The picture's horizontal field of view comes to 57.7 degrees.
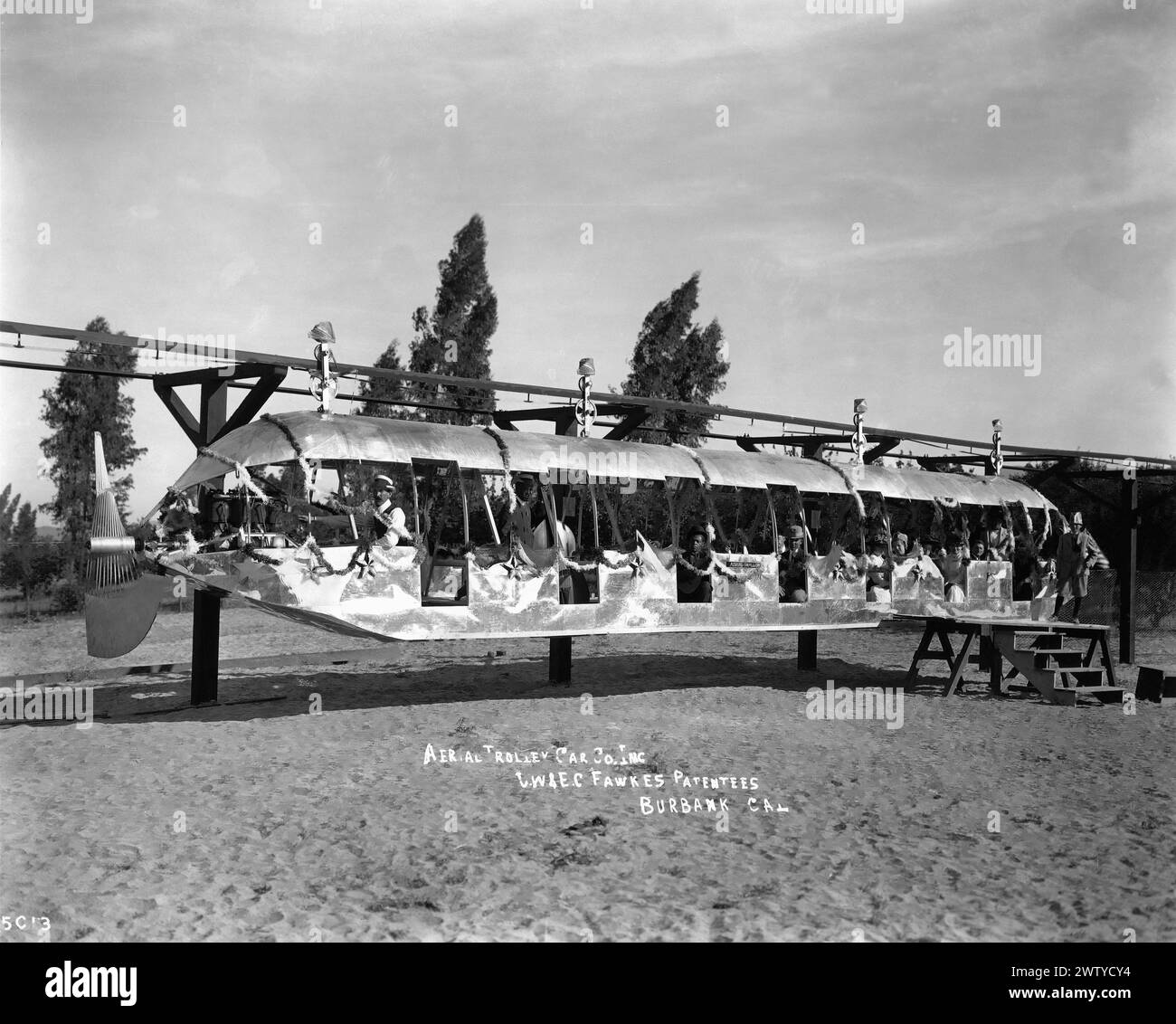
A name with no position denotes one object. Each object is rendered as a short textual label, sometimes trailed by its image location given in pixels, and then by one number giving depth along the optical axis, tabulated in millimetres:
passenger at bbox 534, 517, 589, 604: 13047
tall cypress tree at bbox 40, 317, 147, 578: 31562
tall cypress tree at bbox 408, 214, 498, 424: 34312
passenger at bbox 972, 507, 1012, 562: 18125
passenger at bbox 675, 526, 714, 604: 13852
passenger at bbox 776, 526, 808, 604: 15109
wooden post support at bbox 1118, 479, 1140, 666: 22734
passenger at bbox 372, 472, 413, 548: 11250
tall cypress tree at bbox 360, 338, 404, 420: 31703
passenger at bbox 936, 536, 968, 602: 17203
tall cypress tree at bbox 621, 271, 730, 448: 34938
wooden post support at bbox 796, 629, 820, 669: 19156
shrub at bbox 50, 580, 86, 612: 31922
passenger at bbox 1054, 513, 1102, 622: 18970
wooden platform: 15742
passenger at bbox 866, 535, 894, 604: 15969
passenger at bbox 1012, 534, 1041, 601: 18594
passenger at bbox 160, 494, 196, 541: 10734
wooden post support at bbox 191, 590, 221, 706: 13156
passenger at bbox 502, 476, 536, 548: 13195
